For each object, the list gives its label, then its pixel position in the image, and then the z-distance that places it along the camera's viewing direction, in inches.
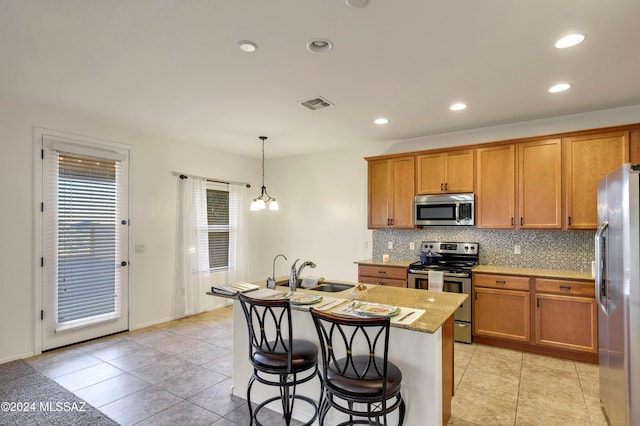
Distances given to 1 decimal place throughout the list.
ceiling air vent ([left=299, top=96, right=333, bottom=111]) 137.2
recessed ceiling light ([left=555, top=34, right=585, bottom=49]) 89.0
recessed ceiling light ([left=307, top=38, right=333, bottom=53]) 92.2
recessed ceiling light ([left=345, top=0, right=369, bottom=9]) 75.4
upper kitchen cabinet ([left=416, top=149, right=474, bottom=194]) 170.1
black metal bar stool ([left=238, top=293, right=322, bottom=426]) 82.9
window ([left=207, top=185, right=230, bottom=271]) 222.7
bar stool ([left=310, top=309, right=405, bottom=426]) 68.9
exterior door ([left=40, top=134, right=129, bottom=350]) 150.1
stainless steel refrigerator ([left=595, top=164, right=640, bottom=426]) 71.7
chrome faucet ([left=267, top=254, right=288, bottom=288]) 117.3
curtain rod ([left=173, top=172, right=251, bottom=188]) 204.2
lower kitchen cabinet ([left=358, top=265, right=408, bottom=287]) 176.7
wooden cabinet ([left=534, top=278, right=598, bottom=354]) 135.8
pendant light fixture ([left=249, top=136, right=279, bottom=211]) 164.1
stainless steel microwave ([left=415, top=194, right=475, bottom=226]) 168.7
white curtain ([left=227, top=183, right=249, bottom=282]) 235.1
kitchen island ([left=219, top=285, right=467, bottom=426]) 79.3
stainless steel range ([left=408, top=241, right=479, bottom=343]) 158.3
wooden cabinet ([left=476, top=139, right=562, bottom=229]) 149.8
